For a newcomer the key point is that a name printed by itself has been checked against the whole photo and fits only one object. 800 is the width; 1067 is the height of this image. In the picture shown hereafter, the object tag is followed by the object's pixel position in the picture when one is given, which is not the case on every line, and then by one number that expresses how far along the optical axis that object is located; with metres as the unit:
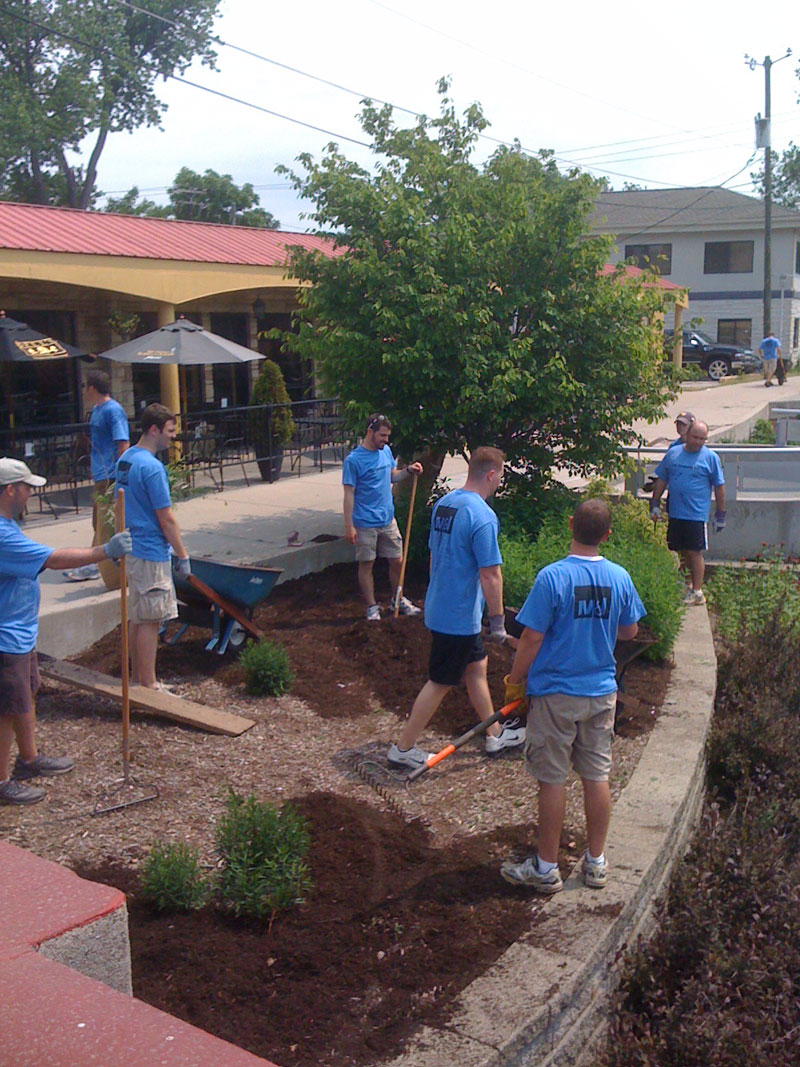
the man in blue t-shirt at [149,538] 6.18
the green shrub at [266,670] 6.52
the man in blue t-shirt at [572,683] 4.25
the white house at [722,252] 45.56
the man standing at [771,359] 32.38
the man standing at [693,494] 9.00
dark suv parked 39.31
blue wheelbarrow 6.79
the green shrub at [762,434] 19.39
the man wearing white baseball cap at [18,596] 4.89
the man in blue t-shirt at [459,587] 5.37
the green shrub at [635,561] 6.99
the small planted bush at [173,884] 4.00
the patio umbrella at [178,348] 12.53
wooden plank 5.92
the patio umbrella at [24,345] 12.05
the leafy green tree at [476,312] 8.94
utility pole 37.50
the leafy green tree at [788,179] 66.38
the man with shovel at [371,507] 7.93
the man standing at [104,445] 8.15
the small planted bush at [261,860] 4.00
